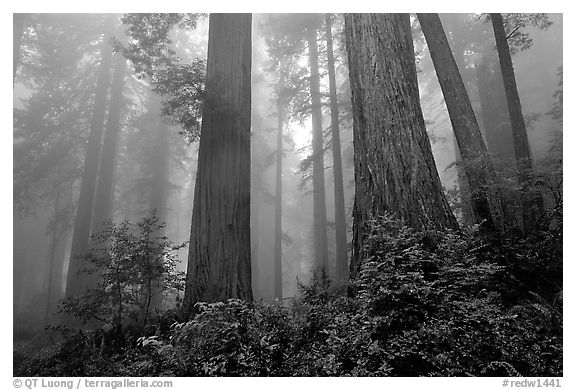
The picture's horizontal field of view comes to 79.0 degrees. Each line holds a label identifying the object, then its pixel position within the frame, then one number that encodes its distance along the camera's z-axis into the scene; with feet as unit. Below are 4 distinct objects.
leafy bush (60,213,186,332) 15.37
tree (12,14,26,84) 41.34
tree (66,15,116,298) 44.21
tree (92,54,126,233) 49.81
